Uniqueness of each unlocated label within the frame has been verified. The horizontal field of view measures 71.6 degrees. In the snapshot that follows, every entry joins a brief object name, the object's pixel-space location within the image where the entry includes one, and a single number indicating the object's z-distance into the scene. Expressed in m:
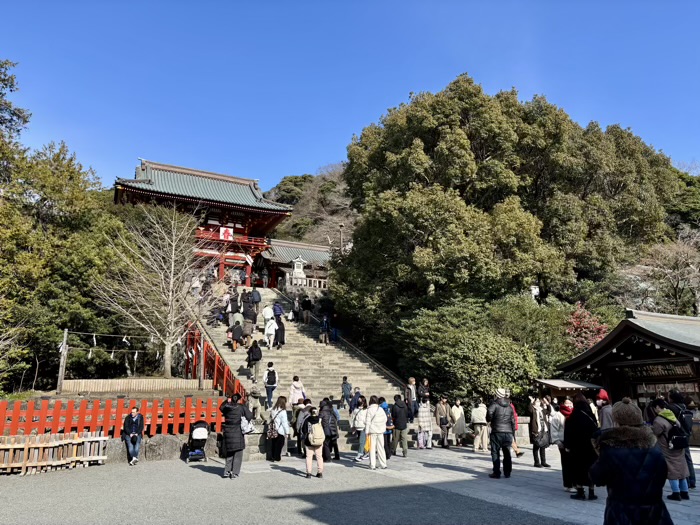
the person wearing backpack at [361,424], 10.41
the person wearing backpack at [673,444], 6.34
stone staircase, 15.59
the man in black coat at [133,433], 9.98
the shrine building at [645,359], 12.19
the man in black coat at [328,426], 9.95
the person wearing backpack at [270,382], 12.98
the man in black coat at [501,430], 7.92
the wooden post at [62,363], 14.02
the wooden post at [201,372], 15.31
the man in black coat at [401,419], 10.66
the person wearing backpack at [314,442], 8.20
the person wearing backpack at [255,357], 14.91
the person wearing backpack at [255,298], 20.89
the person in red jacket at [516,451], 10.49
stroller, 10.19
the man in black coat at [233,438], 8.21
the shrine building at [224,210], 28.91
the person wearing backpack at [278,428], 9.82
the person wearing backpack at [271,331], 18.75
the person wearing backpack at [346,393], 14.16
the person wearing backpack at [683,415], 6.79
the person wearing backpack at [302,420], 9.52
